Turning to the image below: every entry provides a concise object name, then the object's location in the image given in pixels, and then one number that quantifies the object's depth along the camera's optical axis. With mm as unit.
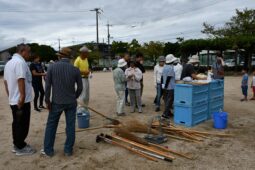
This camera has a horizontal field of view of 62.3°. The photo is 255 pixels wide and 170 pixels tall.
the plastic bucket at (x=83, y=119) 4707
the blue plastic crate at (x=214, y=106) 5456
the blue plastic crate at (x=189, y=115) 4873
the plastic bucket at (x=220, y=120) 4690
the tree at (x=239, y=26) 21365
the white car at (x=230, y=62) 24734
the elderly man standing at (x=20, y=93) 3279
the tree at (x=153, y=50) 35449
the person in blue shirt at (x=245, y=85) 7781
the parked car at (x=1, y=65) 23750
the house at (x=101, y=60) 35848
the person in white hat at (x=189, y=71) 5278
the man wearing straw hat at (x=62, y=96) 3317
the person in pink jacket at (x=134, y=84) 5950
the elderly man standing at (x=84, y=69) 5248
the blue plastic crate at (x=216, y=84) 5343
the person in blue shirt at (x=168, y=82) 5395
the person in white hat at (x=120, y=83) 5700
